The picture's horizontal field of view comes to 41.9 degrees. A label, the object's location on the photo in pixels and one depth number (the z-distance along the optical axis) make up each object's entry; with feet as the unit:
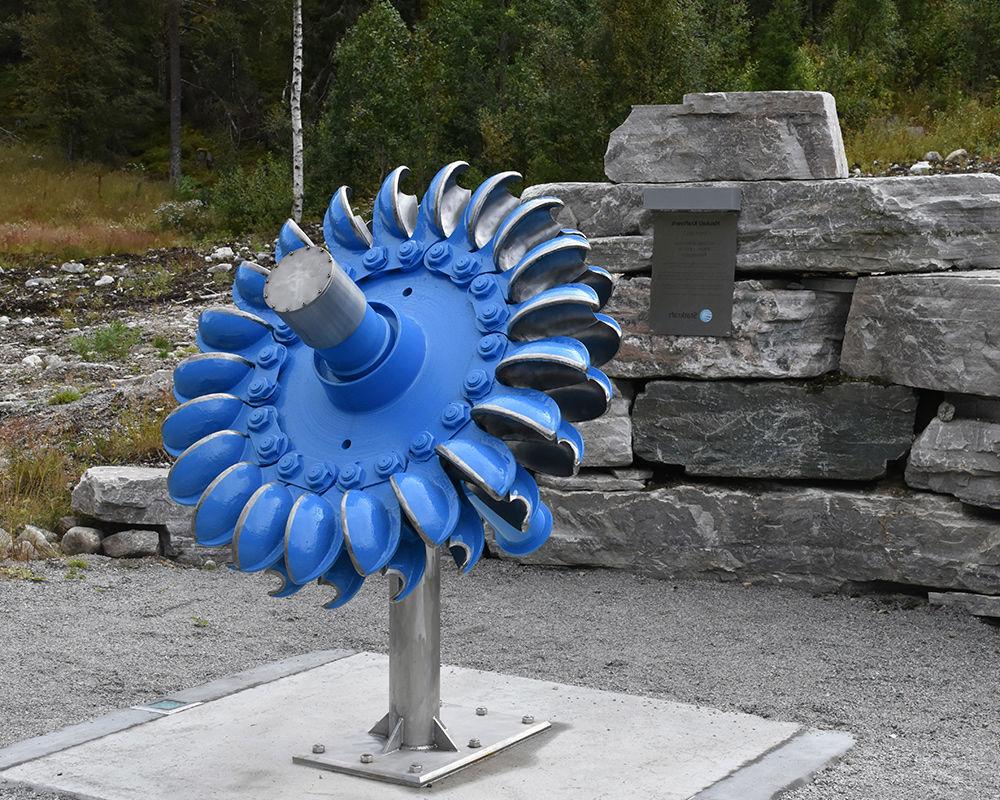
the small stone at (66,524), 23.09
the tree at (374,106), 64.08
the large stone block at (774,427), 18.93
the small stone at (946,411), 18.33
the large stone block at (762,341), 19.31
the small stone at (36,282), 51.67
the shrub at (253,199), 64.03
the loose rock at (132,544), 22.44
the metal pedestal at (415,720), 11.99
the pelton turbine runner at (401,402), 10.42
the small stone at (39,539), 22.12
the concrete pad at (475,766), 11.77
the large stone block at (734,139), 19.07
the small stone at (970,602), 18.10
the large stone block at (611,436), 20.34
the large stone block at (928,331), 17.47
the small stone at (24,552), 21.80
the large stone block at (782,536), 18.34
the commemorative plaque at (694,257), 19.43
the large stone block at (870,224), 18.29
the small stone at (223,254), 55.11
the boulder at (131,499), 22.38
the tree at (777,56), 52.29
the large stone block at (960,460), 17.88
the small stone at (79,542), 22.49
